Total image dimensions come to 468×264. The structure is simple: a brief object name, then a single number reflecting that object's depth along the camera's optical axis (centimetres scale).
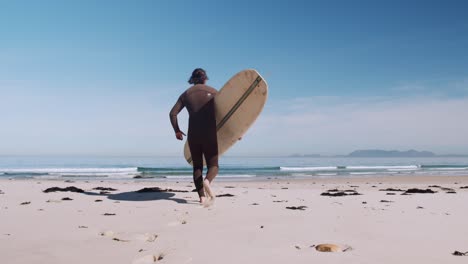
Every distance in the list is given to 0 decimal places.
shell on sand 292
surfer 625
